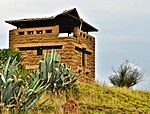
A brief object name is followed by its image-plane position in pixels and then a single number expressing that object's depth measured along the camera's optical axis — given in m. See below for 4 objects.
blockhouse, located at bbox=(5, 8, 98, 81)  26.86
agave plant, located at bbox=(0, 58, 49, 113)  10.22
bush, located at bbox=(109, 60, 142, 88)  30.47
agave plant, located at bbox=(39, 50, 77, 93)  17.02
